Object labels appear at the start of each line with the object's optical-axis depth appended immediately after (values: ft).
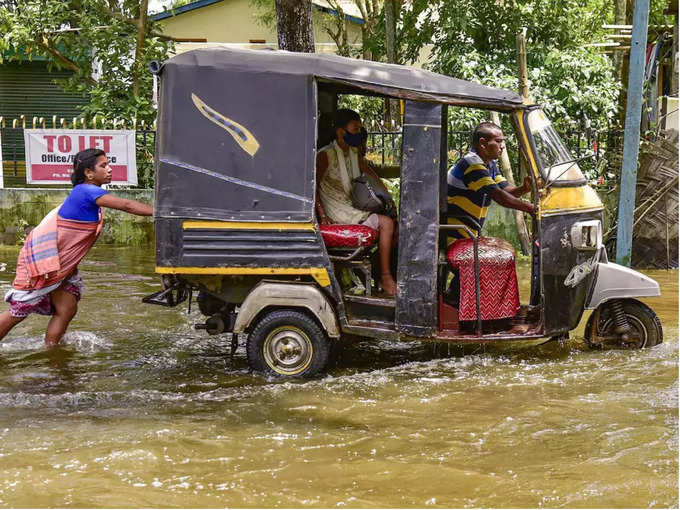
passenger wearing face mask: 21.52
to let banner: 42.91
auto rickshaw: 20.02
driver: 21.88
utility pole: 31.63
